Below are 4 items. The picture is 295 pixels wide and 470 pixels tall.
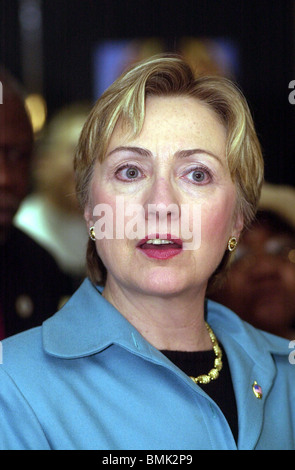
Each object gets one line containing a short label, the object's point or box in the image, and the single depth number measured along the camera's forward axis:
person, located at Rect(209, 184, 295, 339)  3.15
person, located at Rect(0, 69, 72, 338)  2.90
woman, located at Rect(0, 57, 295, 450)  1.53
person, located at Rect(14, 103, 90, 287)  3.16
